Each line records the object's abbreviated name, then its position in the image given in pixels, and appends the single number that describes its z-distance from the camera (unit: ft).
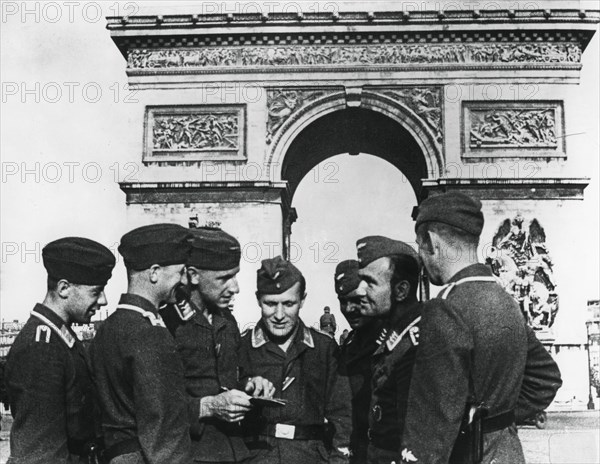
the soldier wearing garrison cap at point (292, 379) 13.64
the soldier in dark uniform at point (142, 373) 10.39
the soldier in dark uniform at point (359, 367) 14.51
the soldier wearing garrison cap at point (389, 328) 11.64
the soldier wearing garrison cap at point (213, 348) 12.85
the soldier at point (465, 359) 8.93
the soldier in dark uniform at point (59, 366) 11.05
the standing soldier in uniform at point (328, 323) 46.93
